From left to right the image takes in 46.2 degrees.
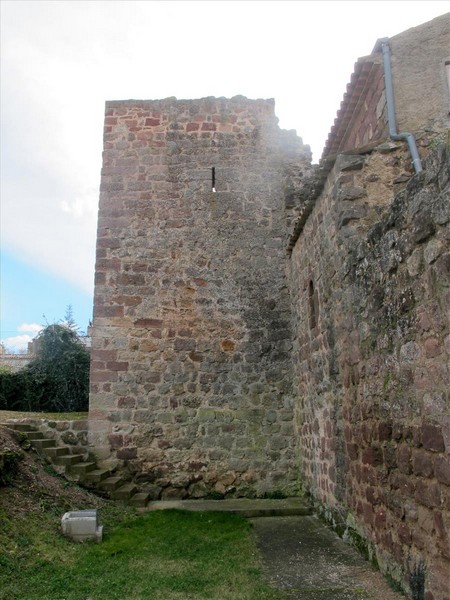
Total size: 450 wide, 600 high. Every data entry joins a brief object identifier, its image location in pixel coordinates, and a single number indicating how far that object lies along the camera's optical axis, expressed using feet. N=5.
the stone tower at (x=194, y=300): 28.14
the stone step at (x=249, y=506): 24.11
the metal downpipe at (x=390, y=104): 17.69
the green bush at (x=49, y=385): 41.34
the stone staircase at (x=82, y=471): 25.18
